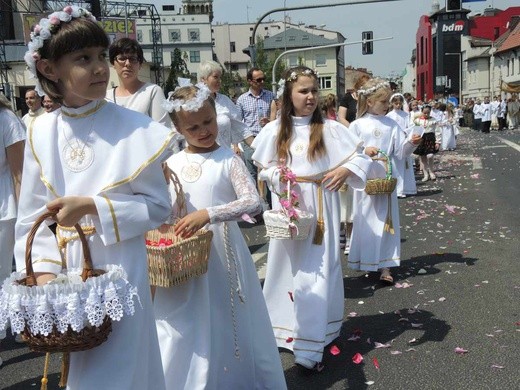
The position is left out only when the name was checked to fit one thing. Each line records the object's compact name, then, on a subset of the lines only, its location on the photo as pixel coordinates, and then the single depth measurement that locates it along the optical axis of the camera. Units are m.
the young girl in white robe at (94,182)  2.38
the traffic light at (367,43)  30.84
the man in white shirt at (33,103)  8.11
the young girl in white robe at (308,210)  4.48
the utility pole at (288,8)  20.03
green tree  49.22
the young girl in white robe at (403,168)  12.42
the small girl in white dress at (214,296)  3.48
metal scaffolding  33.00
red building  87.12
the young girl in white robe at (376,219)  6.54
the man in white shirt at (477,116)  41.78
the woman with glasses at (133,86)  5.13
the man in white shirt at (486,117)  40.25
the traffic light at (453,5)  21.86
